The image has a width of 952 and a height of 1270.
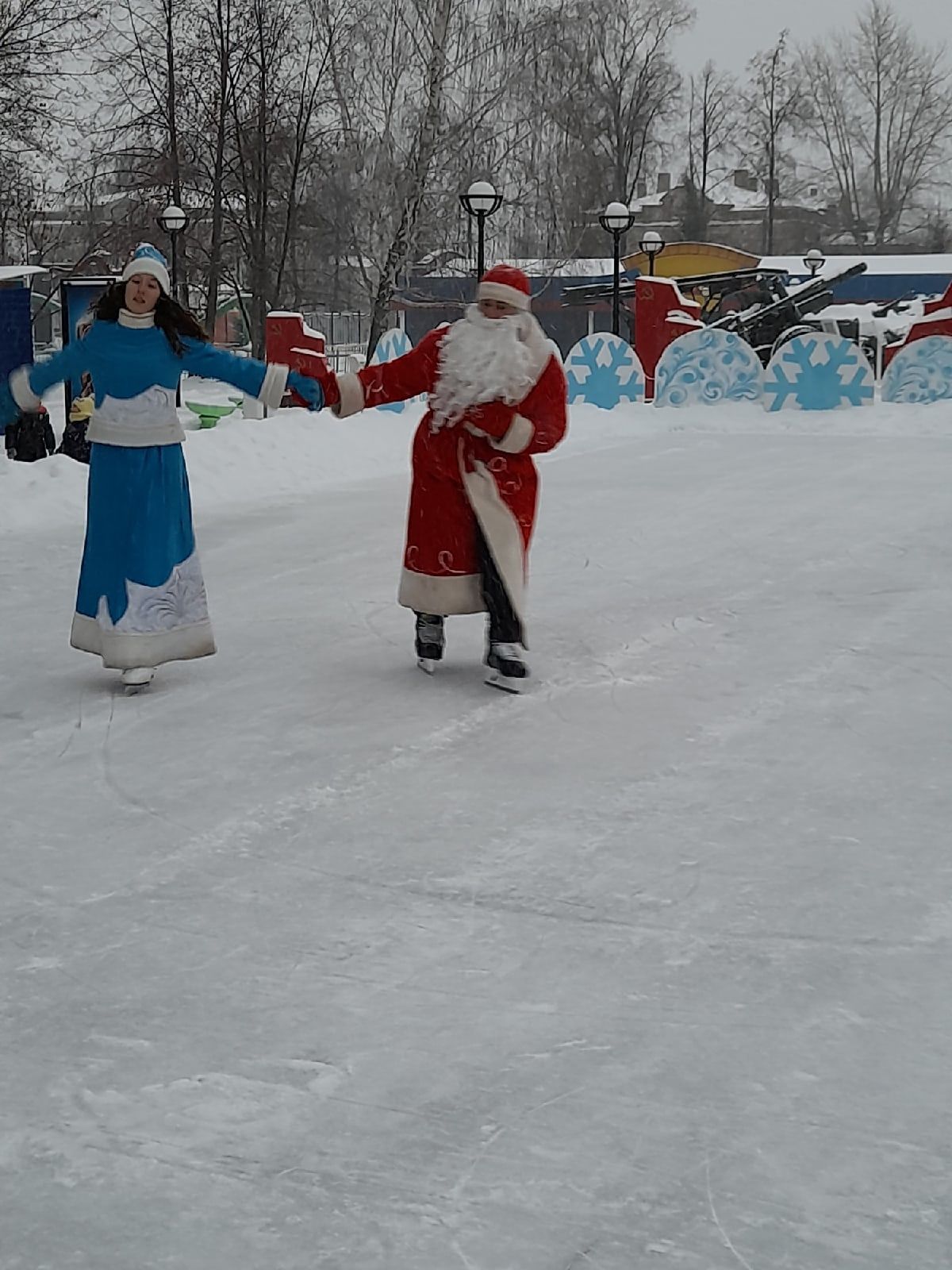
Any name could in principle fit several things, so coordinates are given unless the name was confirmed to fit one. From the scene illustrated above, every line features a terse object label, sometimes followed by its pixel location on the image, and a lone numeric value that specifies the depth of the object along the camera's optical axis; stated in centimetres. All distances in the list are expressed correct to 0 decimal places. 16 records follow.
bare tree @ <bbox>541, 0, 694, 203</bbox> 4012
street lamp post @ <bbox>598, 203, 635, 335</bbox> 1922
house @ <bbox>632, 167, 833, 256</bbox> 5794
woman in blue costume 500
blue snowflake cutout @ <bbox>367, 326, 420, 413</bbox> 1591
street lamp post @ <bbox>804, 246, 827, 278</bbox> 2745
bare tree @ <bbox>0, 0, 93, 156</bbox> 1962
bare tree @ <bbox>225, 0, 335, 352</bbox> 2550
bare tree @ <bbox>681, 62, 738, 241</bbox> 5375
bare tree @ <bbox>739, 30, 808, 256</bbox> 5316
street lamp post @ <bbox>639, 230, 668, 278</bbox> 2472
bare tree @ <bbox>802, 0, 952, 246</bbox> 5944
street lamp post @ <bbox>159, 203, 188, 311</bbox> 2016
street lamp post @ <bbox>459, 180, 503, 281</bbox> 1537
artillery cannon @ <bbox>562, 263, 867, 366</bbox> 2111
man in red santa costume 512
